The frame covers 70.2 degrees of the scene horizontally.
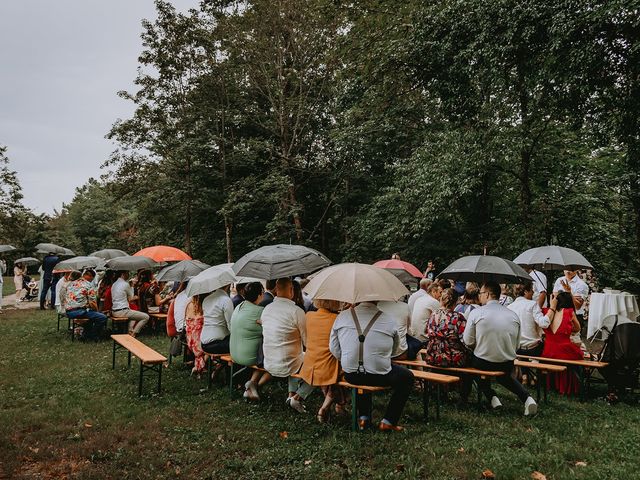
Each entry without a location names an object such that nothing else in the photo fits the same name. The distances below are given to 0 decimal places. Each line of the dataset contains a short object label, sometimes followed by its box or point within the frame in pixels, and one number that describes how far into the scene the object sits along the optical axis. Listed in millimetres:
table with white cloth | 8156
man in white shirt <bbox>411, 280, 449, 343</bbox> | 7449
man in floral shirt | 10547
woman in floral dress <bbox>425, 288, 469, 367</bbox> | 6121
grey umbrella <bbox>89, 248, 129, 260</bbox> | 15789
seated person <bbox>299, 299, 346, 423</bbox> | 5289
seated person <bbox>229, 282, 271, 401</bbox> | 6285
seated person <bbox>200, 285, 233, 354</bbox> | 7059
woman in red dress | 6957
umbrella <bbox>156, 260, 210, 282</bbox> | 9906
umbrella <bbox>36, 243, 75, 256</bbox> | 15909
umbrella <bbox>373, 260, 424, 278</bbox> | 10586
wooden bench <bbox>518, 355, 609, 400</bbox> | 6532
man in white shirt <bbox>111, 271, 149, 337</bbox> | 11055
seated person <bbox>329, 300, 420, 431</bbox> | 4906
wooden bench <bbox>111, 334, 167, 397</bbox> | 6230
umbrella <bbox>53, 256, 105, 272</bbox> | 12344
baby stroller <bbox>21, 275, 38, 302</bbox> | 19969
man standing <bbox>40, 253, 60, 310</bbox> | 15929
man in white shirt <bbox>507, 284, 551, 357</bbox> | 7270
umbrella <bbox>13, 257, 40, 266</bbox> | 22703
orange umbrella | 12008
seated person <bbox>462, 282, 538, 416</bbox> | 5766
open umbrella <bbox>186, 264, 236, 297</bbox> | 7016
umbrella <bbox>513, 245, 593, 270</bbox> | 9039
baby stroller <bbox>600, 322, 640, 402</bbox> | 6469
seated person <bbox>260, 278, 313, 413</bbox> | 5777
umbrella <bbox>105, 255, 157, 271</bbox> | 11023
